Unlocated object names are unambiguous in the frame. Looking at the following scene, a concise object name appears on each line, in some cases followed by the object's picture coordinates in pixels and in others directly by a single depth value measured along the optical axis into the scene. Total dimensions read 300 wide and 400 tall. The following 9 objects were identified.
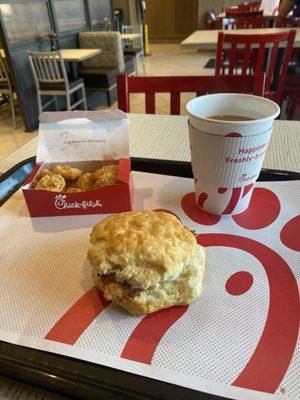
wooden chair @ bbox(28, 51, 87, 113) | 2.95
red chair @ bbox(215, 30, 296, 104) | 1.78
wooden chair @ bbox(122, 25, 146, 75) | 4.86
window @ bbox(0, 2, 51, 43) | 2.90
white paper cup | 0.52
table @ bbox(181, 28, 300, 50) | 2.37
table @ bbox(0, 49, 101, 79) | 3.06
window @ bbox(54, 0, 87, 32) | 3.74
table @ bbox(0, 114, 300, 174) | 0.85
